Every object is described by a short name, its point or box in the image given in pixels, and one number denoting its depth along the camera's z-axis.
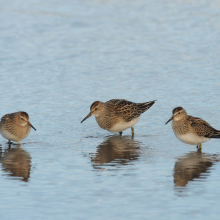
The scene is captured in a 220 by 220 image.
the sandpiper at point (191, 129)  13.42
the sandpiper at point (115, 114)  15.30
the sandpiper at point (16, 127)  13.91
